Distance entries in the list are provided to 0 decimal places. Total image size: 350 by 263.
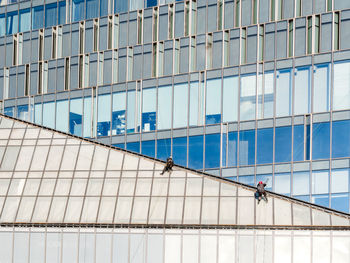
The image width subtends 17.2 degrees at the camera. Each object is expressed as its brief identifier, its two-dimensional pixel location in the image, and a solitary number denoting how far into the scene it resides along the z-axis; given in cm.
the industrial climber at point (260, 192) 6662
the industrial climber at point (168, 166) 7000
